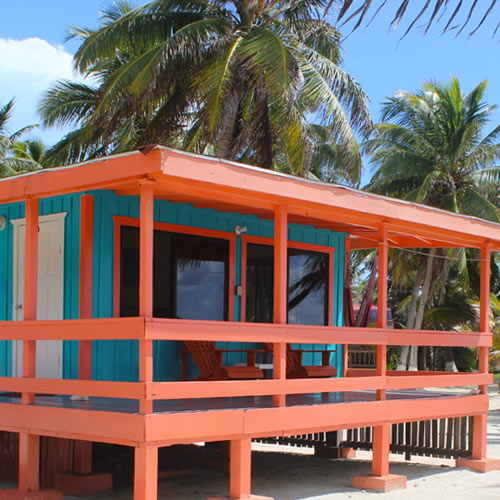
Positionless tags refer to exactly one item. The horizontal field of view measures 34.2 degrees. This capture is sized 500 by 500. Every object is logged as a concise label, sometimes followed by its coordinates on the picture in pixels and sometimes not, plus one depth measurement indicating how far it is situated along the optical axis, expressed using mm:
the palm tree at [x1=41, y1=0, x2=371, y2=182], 18125
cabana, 7062
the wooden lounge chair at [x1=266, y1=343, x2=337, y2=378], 10422
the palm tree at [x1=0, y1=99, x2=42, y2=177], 37719
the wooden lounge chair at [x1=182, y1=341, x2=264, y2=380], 9258
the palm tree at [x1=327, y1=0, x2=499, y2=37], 2748
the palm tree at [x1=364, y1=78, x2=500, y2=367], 29766
